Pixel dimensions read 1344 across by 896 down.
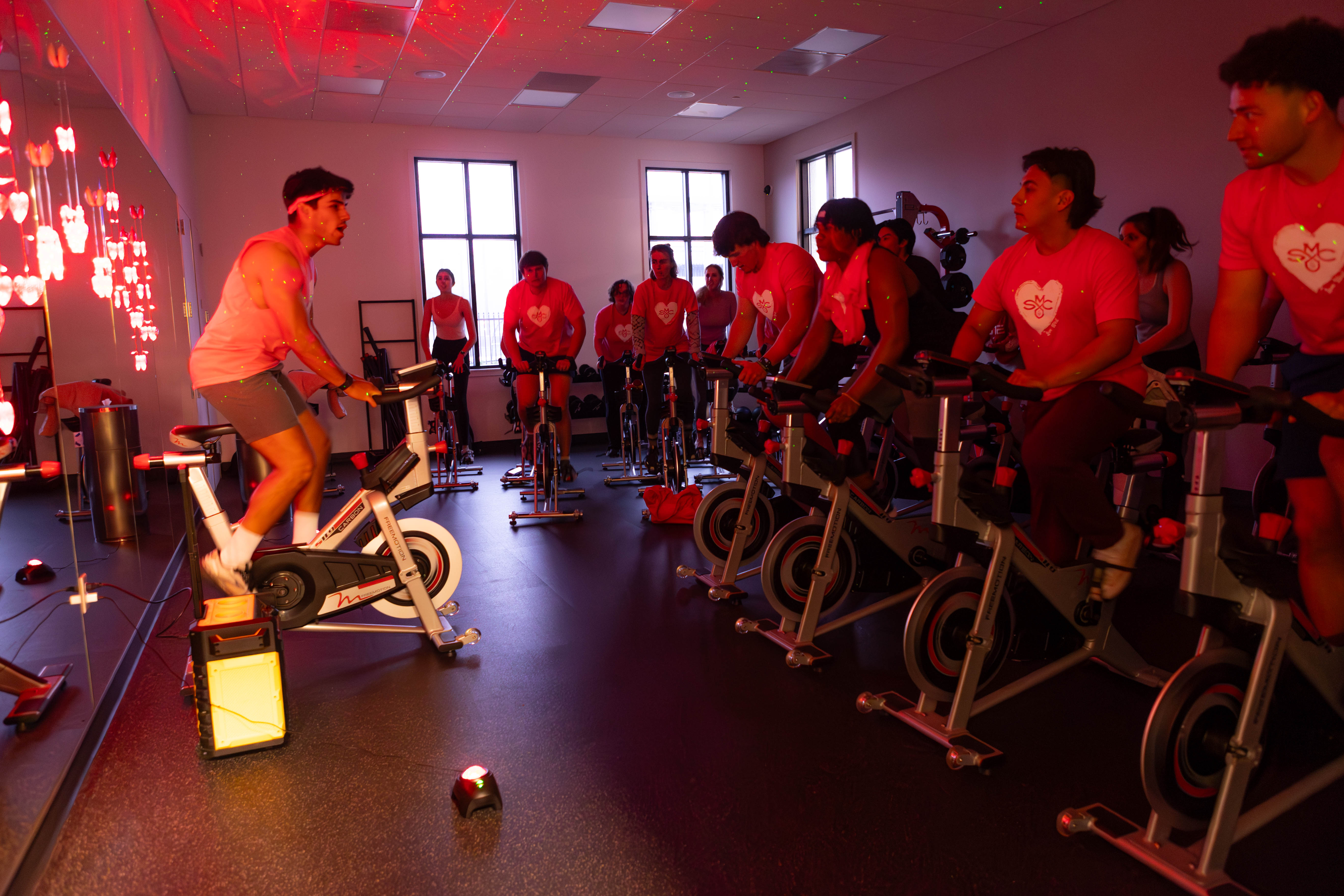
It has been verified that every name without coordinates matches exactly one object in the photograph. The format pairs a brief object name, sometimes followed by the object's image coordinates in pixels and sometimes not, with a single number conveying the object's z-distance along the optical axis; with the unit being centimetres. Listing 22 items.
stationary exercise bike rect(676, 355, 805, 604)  331
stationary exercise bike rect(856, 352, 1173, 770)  207
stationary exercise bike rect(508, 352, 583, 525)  525
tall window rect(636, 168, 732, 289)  984
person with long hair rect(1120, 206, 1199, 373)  381
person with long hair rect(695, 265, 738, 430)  732
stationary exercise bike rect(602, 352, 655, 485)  621
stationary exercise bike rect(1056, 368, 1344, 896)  154
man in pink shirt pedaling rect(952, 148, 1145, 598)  216
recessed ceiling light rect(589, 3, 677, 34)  564
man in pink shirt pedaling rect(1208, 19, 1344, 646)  165
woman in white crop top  771
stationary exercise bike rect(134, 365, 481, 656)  259
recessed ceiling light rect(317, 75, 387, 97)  693
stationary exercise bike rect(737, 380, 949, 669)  275
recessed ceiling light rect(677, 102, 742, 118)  820
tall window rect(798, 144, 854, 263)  865
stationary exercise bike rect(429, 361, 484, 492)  656
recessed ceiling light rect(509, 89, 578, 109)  763
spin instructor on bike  263
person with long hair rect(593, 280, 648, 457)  748
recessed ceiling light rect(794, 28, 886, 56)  618
